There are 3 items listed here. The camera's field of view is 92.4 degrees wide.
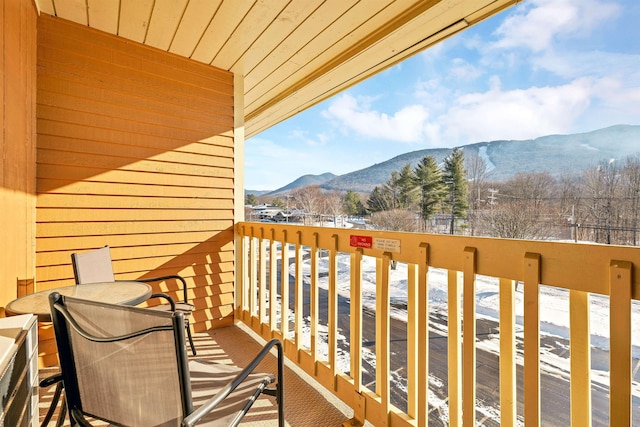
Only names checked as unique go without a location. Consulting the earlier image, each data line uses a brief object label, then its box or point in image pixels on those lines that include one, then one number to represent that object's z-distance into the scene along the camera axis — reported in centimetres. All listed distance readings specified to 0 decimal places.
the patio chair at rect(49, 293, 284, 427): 82
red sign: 161
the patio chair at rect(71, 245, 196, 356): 176
